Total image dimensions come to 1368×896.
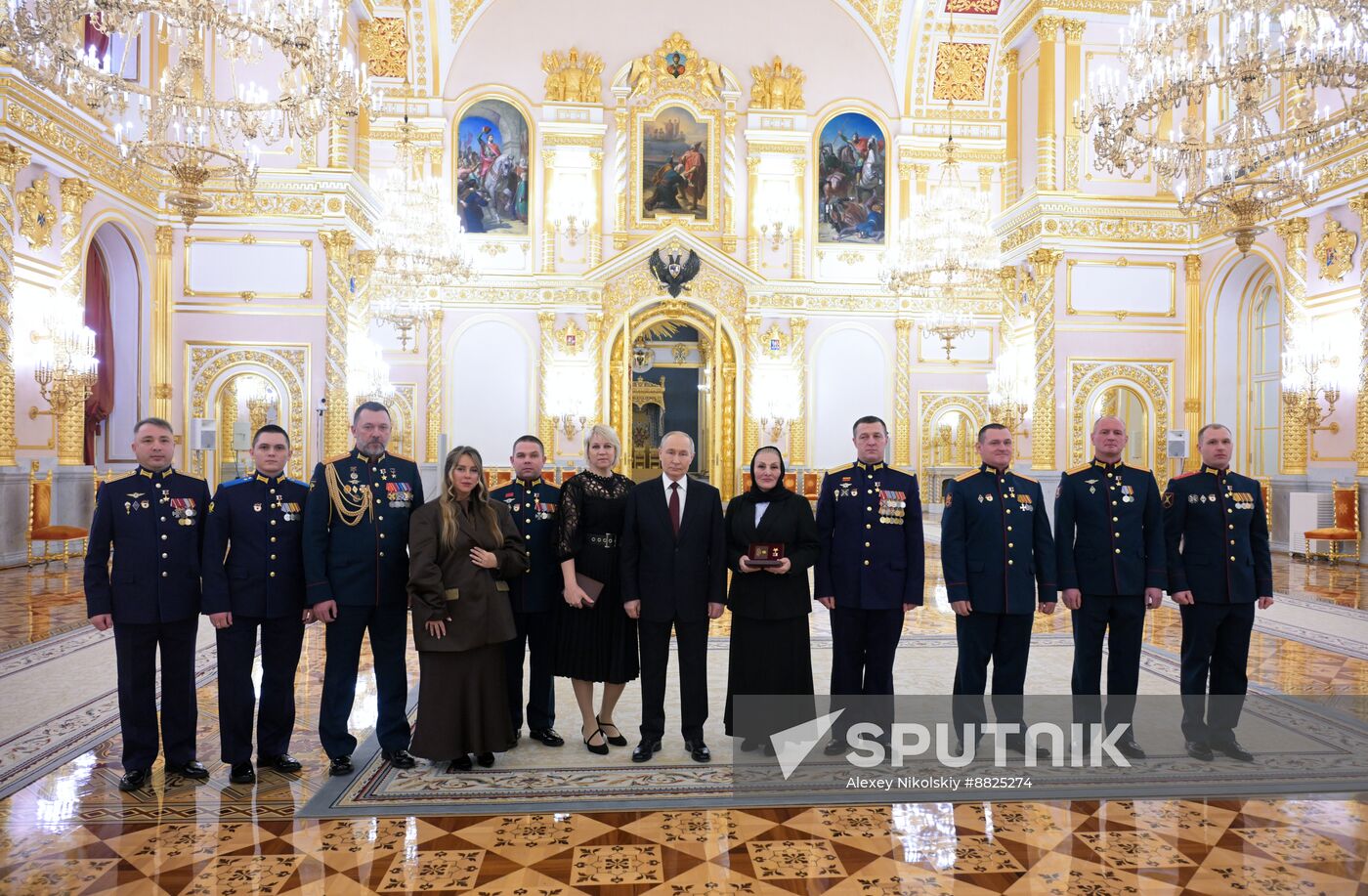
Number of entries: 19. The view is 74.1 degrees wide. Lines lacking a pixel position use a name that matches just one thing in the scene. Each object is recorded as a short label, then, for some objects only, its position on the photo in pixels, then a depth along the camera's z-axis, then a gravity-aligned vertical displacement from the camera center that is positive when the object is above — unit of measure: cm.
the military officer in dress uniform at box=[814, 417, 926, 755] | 448 -55
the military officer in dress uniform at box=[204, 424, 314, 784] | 414 -61
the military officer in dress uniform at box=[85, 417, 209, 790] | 404 -62
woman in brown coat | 411 -72
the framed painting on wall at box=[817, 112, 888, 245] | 2147 +647
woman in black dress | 447 -65
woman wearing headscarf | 441 -72
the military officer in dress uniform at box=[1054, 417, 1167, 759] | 459 -55
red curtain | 1330 +168
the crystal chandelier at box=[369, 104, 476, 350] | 1499 +355
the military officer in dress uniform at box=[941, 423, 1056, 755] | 449 -59
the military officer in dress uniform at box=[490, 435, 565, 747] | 460 -68
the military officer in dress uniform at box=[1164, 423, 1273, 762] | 465 -65
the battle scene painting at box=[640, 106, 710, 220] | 2117 +698
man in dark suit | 442 -63
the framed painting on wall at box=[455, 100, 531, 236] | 2089 +652
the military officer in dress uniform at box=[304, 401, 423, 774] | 420 -55
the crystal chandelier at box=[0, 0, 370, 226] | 711 +331
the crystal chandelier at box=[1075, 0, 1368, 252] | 744 +322
